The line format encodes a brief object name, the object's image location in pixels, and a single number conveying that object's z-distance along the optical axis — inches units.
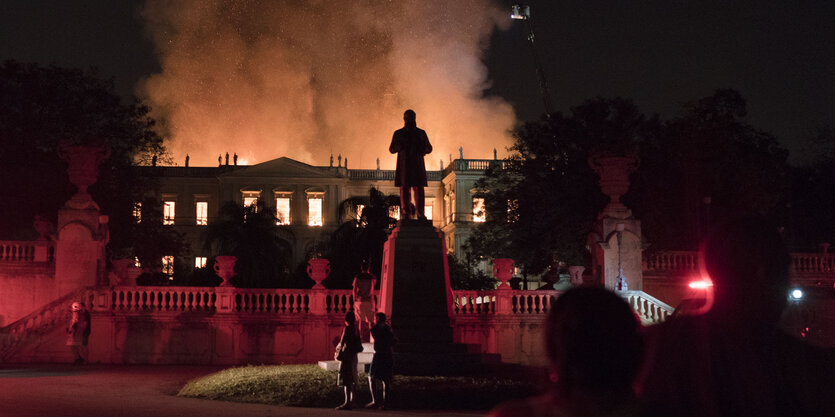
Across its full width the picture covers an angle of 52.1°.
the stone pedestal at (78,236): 951.0
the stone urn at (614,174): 929.5
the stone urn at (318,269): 907.4
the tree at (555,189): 1430.9
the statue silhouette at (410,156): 714.8
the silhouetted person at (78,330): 853.2
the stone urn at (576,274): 983.0
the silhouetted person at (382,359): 526.0
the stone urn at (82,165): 951.6
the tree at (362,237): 1512.1
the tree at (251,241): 1907.0
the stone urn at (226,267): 910.4
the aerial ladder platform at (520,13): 3316.9
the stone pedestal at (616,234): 932.6
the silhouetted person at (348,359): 528.1
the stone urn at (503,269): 884.6
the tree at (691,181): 1270.9
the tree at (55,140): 1211.9
